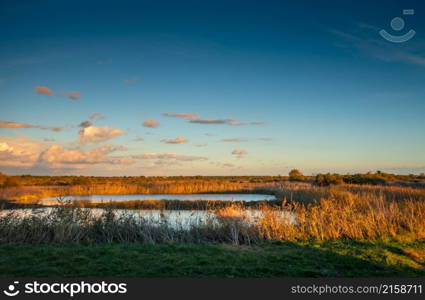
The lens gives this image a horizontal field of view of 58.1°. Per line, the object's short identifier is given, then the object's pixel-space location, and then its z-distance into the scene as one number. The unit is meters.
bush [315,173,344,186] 42.66
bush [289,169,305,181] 65.38
